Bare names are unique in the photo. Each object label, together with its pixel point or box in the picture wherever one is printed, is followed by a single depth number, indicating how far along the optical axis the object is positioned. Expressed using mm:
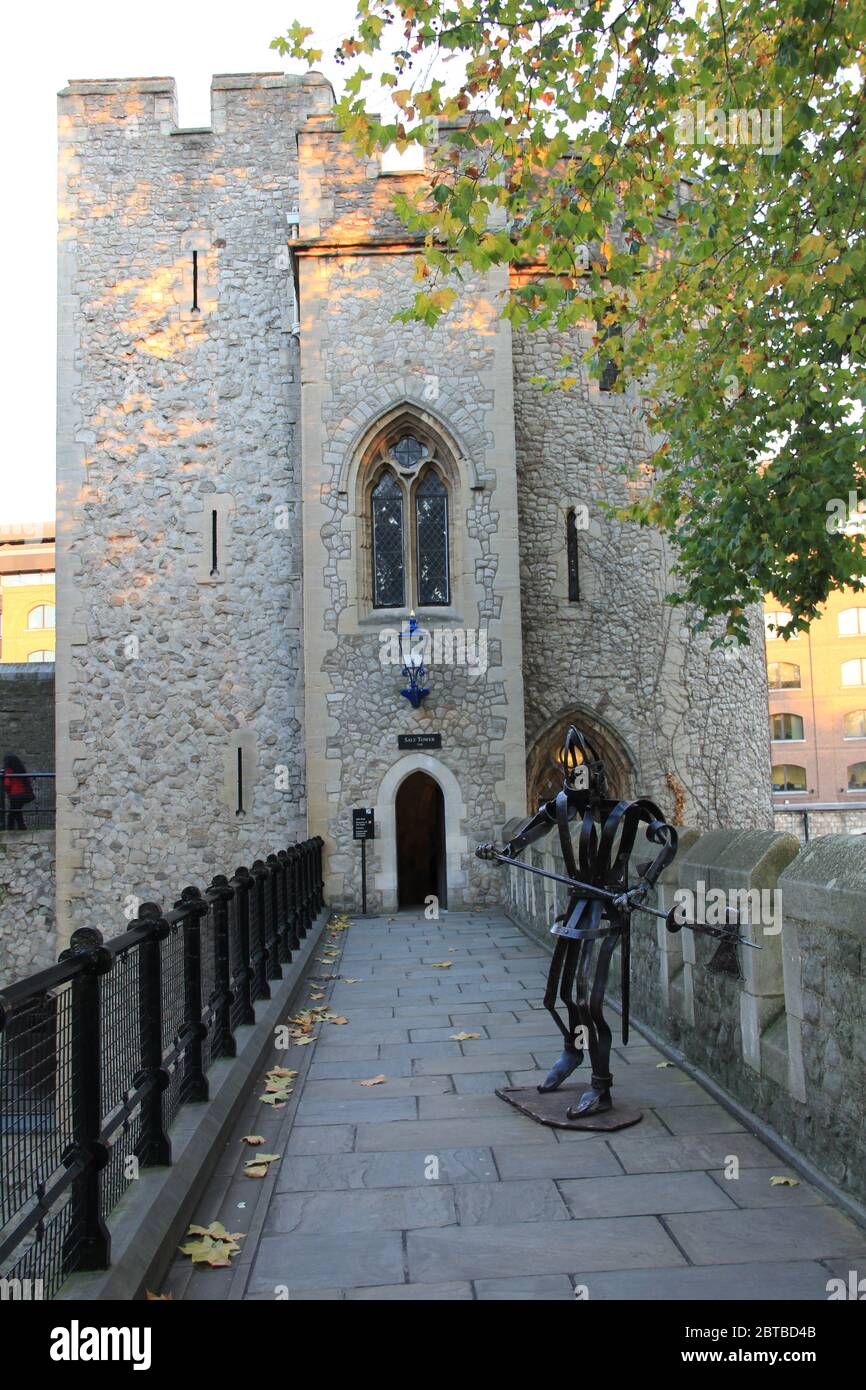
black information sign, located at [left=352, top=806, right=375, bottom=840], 14180
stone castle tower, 14938
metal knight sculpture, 5125
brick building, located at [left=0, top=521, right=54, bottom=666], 45562
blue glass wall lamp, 14389
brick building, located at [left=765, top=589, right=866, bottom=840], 44656
